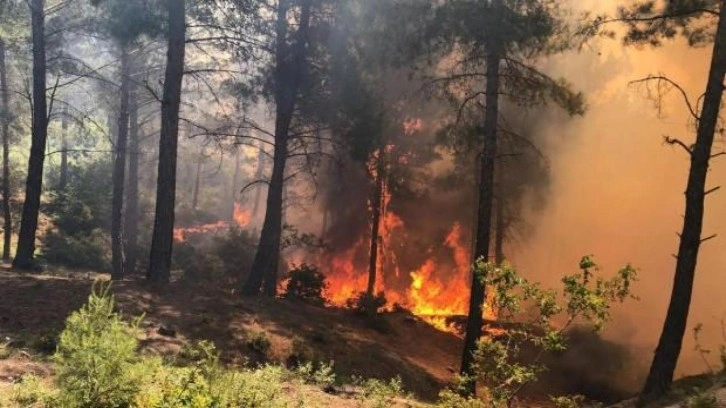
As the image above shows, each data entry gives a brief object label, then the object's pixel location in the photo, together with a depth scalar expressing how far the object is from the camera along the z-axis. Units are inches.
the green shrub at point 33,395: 204.1
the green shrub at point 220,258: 941.8
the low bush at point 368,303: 670.5
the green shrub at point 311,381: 353.1
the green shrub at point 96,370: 192.4
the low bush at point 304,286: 732.0
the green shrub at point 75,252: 868.6
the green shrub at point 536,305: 215.3
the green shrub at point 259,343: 426.9
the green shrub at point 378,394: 245.8
